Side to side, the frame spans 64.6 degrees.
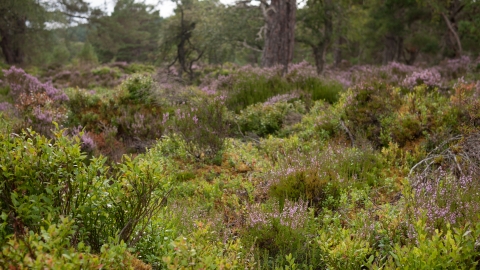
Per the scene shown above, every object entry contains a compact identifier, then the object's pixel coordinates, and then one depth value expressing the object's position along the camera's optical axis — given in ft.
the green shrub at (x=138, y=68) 78.00
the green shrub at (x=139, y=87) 27.86
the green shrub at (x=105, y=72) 65.31
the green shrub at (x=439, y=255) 7.29
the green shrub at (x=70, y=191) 7.14
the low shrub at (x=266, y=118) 23.05
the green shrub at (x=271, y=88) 28.99
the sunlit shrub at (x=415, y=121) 17.02
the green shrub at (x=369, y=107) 19.07
